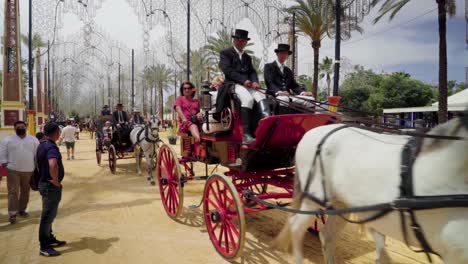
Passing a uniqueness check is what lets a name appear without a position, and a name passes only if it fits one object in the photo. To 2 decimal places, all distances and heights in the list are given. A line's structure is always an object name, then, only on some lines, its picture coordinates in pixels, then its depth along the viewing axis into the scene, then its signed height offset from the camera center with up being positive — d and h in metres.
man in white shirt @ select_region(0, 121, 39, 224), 5.50 -0.68
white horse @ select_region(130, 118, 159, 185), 9.44 -0.46
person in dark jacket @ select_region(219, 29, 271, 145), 4.03 +0.68
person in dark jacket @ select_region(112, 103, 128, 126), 11.03 +0.27
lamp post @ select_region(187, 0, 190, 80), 13.00 +3.28
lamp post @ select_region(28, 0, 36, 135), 11.66 +1.52
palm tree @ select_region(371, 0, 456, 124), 11.32 +2.67
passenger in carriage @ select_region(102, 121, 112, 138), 11.41 -0.20
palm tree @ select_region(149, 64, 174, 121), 40.26 +6.00
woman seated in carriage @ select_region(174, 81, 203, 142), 5.21 +0.27
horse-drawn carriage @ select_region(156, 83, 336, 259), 3.72 -0.45
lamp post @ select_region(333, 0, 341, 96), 6.94 +1.71
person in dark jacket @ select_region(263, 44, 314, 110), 4.64 +0.72
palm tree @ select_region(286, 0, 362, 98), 15.52 +4.97
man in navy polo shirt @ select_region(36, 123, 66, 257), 4.11 -0.74
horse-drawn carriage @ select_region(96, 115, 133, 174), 10.44 -0.63
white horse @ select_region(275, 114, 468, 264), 1.97 -0.41
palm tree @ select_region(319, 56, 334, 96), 45.91 +8.15
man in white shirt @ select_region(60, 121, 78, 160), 13.79 -0.54
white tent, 17.51 +1.08
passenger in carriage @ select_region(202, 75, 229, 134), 4.63 +0.07
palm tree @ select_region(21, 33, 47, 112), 29.91 +7.99
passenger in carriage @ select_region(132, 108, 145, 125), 11.70 +0.19
